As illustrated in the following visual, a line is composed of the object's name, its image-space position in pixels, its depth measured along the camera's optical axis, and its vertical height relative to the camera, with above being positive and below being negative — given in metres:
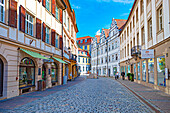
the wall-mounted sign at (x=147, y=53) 13.83 +0.94
